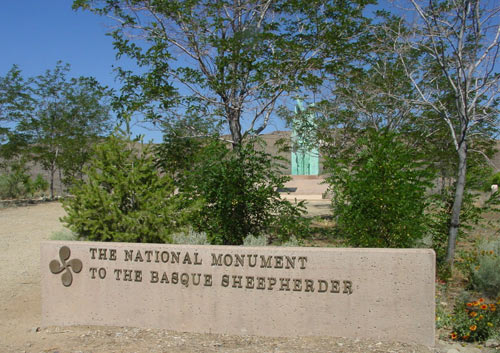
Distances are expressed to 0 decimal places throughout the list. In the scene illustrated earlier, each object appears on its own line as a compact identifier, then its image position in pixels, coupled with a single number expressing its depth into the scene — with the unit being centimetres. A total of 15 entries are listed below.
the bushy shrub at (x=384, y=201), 643
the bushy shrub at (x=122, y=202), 626
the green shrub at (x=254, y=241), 668
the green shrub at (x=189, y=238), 632
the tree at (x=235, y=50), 999
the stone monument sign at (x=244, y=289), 465
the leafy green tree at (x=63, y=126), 2356
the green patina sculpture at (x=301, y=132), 1359
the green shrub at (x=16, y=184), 2552
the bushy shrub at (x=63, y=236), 686
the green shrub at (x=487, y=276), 633
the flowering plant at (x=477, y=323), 502
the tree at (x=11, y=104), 2097
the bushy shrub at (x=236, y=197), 765
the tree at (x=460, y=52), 718
